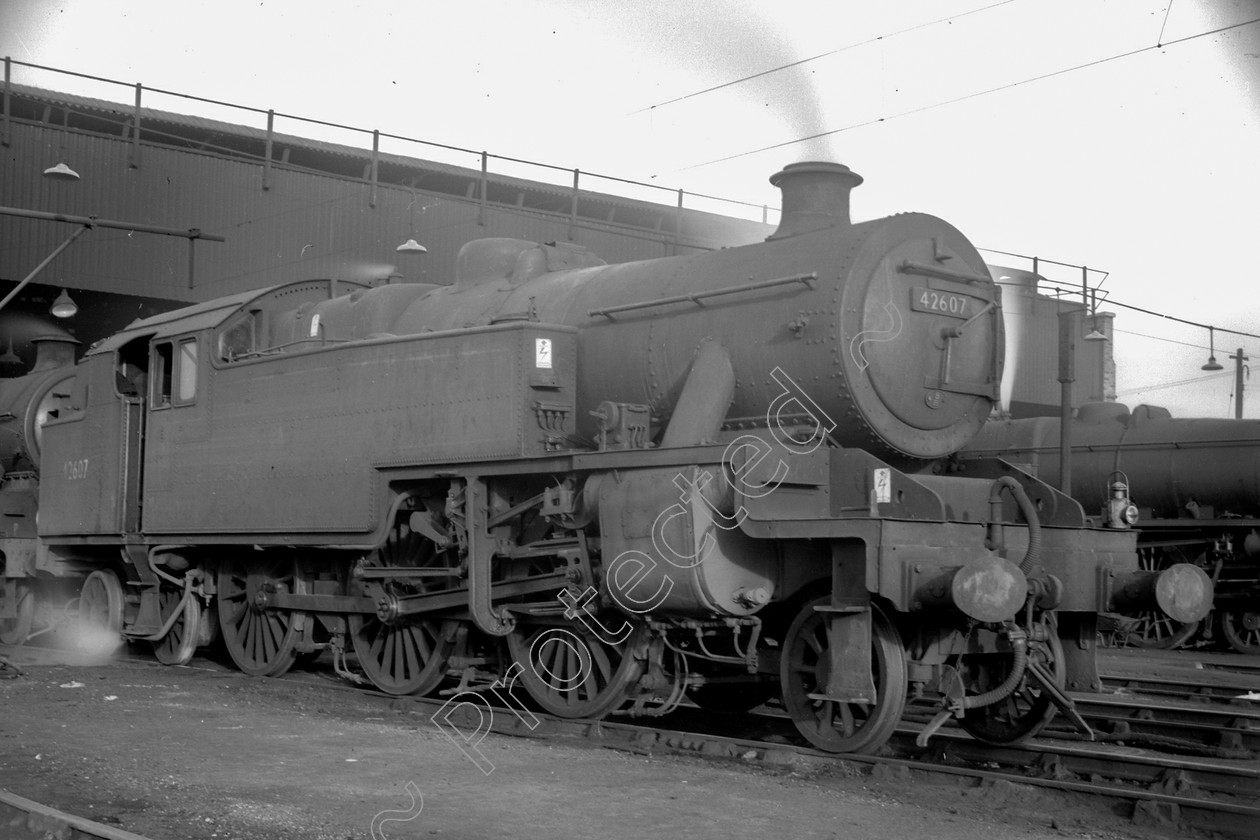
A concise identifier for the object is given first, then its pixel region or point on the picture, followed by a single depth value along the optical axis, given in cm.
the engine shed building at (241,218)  2153
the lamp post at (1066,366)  998
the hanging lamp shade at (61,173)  1595
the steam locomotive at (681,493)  715
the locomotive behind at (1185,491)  1599
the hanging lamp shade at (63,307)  1884
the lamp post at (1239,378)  2311
